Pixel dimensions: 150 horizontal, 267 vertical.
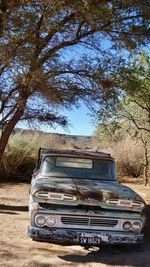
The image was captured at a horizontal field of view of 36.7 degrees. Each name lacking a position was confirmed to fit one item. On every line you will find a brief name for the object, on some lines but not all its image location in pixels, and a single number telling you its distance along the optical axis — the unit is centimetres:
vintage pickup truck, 361
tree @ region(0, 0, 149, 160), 528
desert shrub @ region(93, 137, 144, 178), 1196
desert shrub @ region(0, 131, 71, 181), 1069
